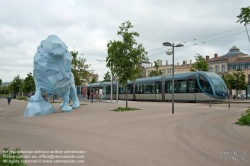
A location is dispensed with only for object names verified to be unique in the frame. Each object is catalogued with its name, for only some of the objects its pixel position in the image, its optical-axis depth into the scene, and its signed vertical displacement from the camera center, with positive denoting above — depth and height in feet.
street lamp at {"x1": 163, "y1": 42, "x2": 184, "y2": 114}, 51.37 +9.42
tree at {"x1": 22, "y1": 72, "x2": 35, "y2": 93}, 182.80 +5.71
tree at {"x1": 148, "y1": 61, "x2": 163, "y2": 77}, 206.71 +15.40
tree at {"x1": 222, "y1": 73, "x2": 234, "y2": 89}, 148.25 +6.80
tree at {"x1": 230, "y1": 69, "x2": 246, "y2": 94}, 146.82 +5.56
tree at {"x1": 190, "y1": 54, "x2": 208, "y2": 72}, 134.62 +14.59
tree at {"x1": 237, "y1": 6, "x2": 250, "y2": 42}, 33.26 +10.00
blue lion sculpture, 52.29 +4.34
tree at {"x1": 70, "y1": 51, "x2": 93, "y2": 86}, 101.09 +8.87
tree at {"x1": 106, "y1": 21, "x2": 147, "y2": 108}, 61.87 +8.78
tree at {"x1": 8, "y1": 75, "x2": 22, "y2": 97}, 235.40 +7.40
